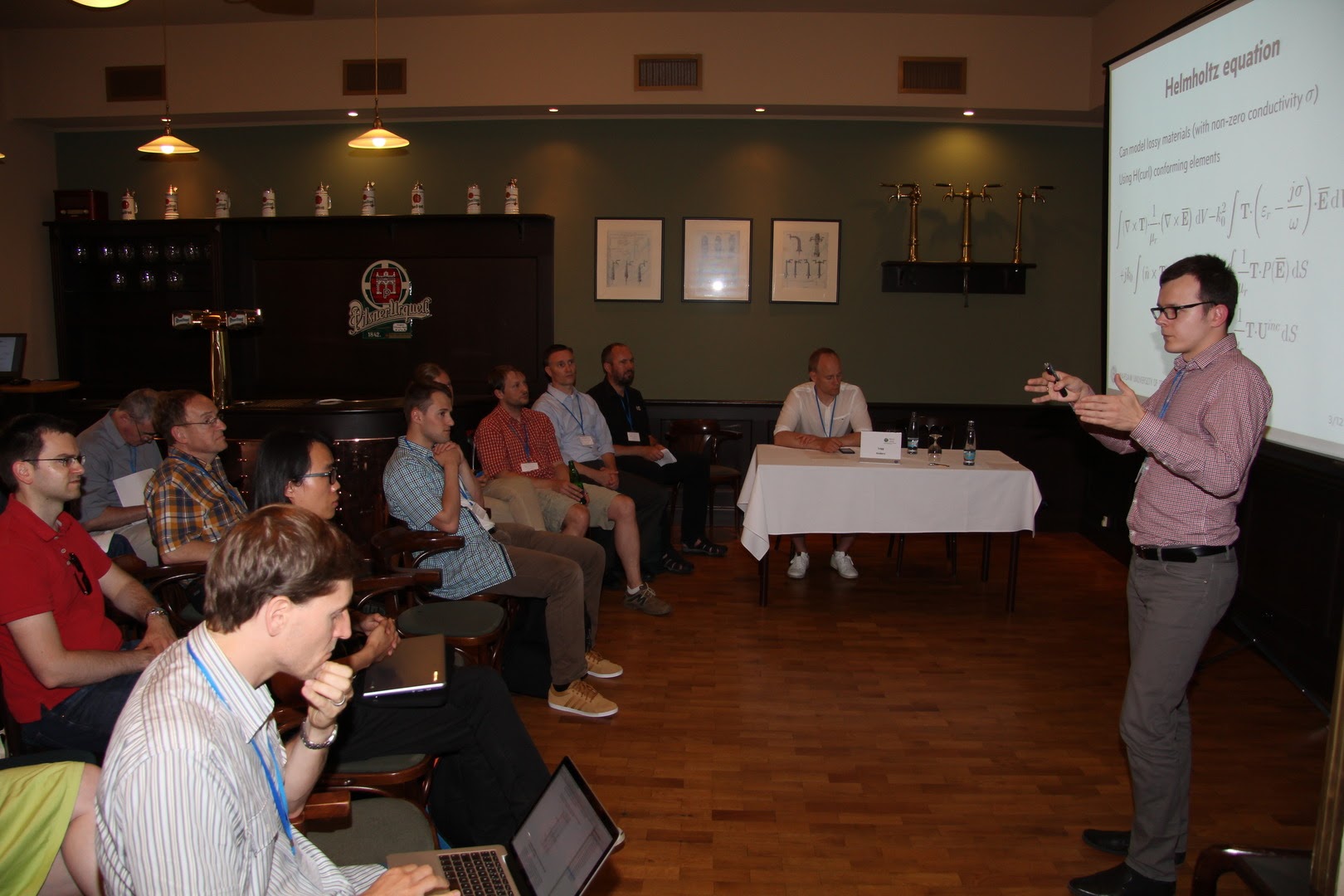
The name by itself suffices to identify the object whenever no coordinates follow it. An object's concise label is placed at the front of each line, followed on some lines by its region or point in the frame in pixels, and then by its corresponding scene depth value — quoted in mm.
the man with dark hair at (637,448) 6070
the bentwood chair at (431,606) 3221
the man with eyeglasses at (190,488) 3121
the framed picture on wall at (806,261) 7055
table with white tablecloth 4809
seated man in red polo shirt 2307
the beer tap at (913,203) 6898
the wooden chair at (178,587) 3021
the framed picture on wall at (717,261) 7090
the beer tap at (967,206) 6891
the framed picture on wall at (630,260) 7121
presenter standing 2297
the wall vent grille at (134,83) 6992
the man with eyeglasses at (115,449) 4082
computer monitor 6695
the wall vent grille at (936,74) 6551
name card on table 4965
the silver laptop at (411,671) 2443
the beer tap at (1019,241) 6918
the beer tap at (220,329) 5184
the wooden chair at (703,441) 6457
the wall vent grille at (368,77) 6766
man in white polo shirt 5453
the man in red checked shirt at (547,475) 4832
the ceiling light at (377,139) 5684
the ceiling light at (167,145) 5992
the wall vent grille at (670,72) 6590
